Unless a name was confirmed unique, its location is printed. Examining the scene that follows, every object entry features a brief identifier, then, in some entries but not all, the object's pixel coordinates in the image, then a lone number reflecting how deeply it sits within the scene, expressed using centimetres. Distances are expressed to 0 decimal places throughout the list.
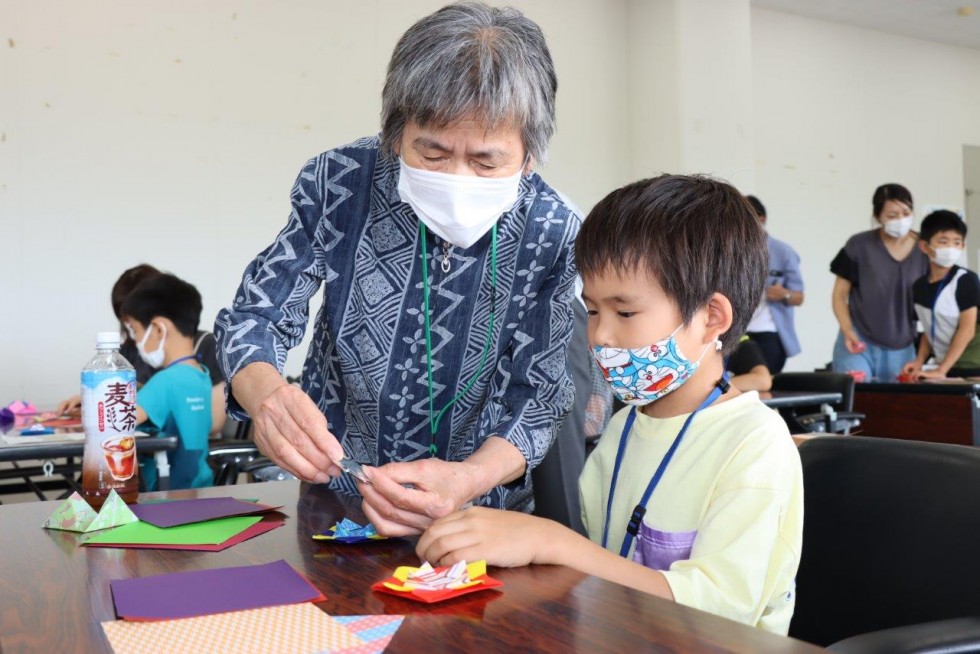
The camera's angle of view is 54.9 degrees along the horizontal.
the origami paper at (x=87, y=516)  108
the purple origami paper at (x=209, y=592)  74
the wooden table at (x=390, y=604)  65
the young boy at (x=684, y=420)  92
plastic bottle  125
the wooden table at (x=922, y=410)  398
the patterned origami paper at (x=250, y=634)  66
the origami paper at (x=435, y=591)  76
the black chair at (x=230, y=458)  263
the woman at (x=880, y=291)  506
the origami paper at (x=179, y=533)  101
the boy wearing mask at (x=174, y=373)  288
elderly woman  116
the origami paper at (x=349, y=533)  99
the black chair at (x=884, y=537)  102
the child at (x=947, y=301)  477
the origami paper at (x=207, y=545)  97
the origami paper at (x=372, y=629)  65
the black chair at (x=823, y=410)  374
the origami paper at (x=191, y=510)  111
